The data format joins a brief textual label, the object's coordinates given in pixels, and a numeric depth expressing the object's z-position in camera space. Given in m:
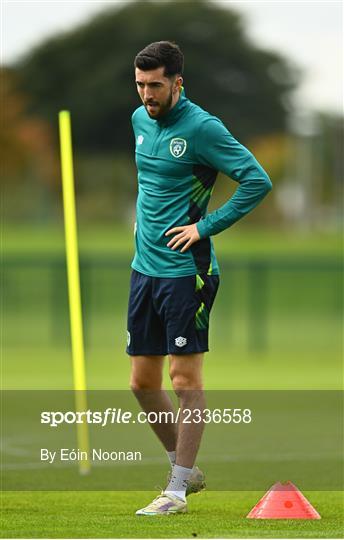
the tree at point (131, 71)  178.25
